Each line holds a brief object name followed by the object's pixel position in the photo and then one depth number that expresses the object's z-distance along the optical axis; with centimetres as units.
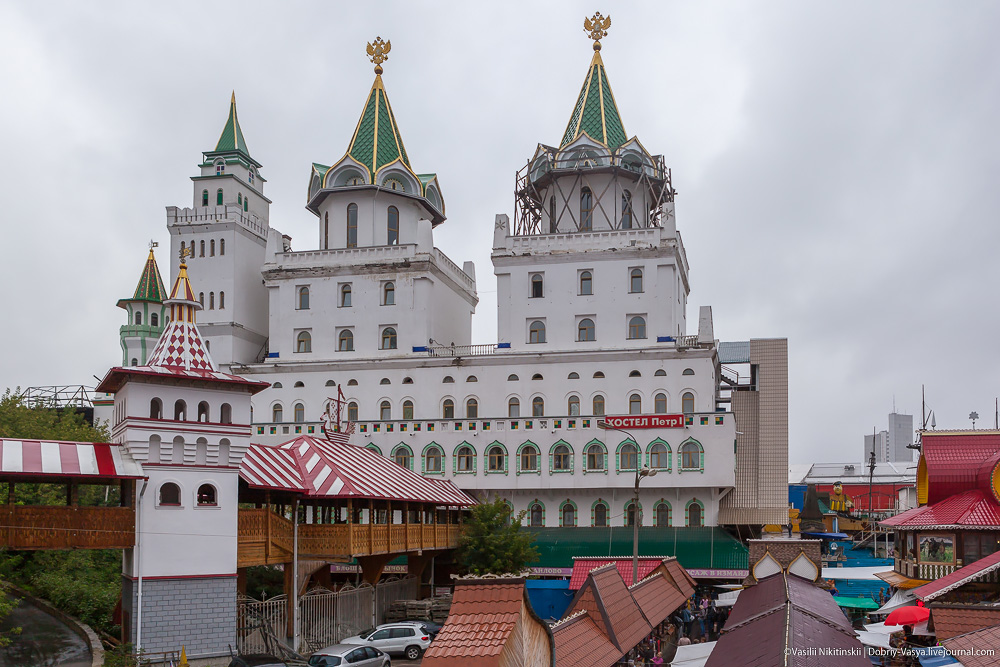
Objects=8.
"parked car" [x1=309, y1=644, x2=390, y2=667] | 2469
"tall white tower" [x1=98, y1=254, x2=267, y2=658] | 2450
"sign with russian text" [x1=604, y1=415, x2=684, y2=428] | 4612
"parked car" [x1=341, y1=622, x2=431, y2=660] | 2917
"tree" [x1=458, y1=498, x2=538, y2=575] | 3888
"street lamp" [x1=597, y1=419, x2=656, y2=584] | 2689
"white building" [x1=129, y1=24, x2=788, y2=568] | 4709
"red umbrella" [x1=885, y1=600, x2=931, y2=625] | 2180
